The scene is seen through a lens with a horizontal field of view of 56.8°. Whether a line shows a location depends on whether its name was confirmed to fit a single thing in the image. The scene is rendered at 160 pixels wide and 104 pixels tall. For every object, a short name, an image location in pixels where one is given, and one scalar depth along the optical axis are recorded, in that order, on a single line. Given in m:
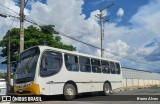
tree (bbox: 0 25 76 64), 19.50
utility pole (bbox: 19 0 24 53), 10.93
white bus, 7.76
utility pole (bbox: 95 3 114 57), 19.19
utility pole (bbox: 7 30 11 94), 16.46
